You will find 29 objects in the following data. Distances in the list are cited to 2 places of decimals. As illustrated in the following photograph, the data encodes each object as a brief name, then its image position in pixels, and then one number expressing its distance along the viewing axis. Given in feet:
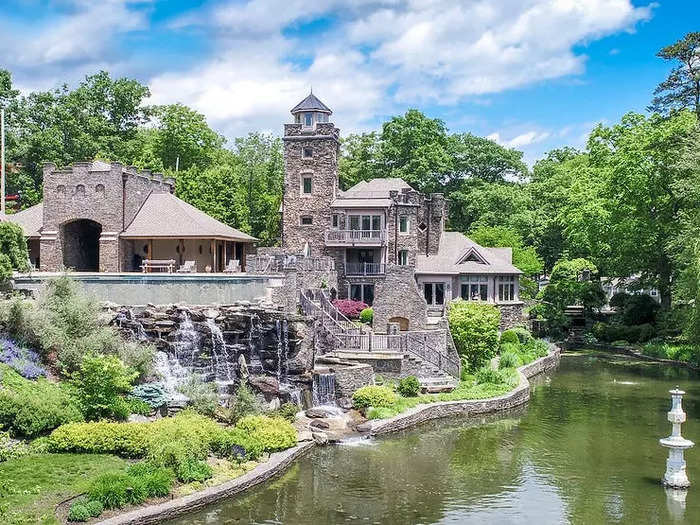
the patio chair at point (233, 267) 132.57
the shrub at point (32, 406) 71.00
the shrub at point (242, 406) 85.40
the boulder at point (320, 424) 90.99
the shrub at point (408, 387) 107.55
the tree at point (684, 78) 179.01
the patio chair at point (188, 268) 127.03
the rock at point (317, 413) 96.07
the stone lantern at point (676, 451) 70.23
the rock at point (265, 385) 94.32
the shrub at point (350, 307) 150.00
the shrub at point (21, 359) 80.43
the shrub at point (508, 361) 132.23
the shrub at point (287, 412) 89.25
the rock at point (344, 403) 100.94
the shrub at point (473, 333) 126.00
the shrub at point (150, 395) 83.61
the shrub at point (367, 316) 144.97
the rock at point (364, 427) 90.42
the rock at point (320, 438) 85.35
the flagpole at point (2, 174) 131.34
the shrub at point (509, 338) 151.94
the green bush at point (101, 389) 77.20
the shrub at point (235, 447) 74.54
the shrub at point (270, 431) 78.69
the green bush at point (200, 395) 86.07
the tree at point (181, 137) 207.92
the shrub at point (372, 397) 99.40
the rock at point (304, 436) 84.20
